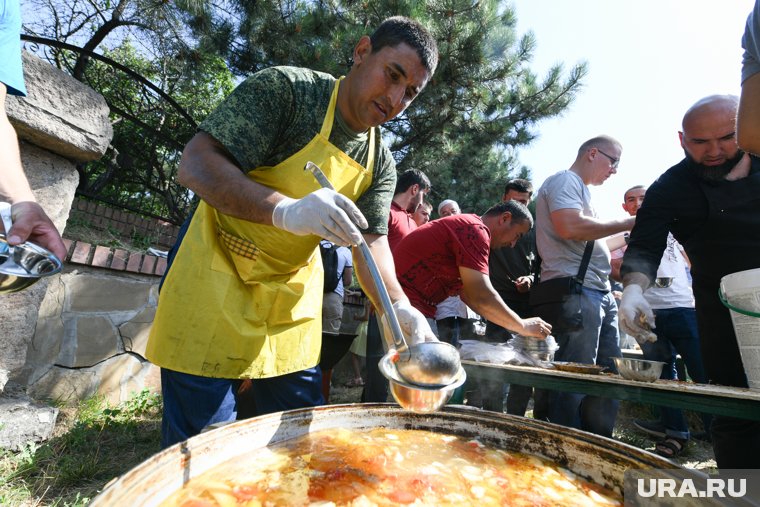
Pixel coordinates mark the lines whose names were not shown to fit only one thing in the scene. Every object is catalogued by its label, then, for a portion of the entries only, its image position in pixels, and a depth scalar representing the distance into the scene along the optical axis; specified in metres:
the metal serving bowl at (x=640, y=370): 1.82
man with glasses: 2.98
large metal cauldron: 0.74
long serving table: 1.34
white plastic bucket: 1.45
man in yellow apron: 1.27
